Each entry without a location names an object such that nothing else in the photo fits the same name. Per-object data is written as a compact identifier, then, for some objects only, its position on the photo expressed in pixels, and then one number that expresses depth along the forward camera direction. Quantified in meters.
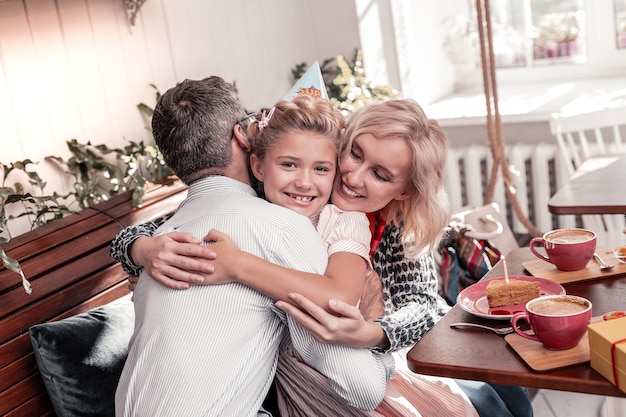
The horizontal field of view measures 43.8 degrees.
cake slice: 1.64
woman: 1.71
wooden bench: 2.03
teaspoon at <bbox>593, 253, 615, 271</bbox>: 1.77
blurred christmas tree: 3.67
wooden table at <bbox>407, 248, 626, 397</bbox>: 1.34
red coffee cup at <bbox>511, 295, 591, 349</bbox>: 1.38
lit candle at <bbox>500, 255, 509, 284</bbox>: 1.69
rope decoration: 3.25
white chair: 3.22
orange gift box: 1.26
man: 1.51
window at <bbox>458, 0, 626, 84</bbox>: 3.89
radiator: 3.69
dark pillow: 2.04
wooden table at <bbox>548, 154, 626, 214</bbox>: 2.35
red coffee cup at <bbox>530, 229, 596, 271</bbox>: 1.77
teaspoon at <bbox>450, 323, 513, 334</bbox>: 1.55
